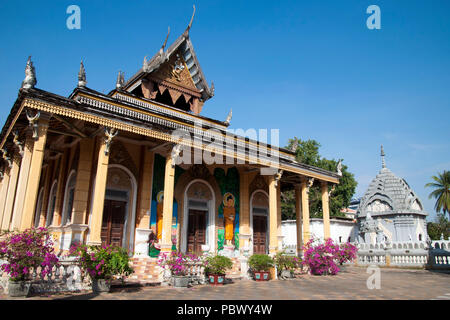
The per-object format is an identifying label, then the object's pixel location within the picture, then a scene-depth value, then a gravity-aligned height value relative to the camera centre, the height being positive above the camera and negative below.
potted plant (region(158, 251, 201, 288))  10.00 -0.84
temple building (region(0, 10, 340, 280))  10.13 +2.88
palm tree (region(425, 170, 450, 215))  41.03 +6.41
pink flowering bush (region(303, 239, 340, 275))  14.60 -0.67
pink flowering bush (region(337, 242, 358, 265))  15.24 -0.45
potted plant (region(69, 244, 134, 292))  8.42 -0.67
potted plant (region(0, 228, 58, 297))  7.29 -0.45
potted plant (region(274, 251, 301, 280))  13.20 -0.86
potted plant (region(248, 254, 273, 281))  12.43 -0.87
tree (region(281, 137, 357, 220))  34.66 +5.34
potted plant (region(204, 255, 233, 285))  10.72 -0.87
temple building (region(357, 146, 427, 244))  25.50 +2.81
